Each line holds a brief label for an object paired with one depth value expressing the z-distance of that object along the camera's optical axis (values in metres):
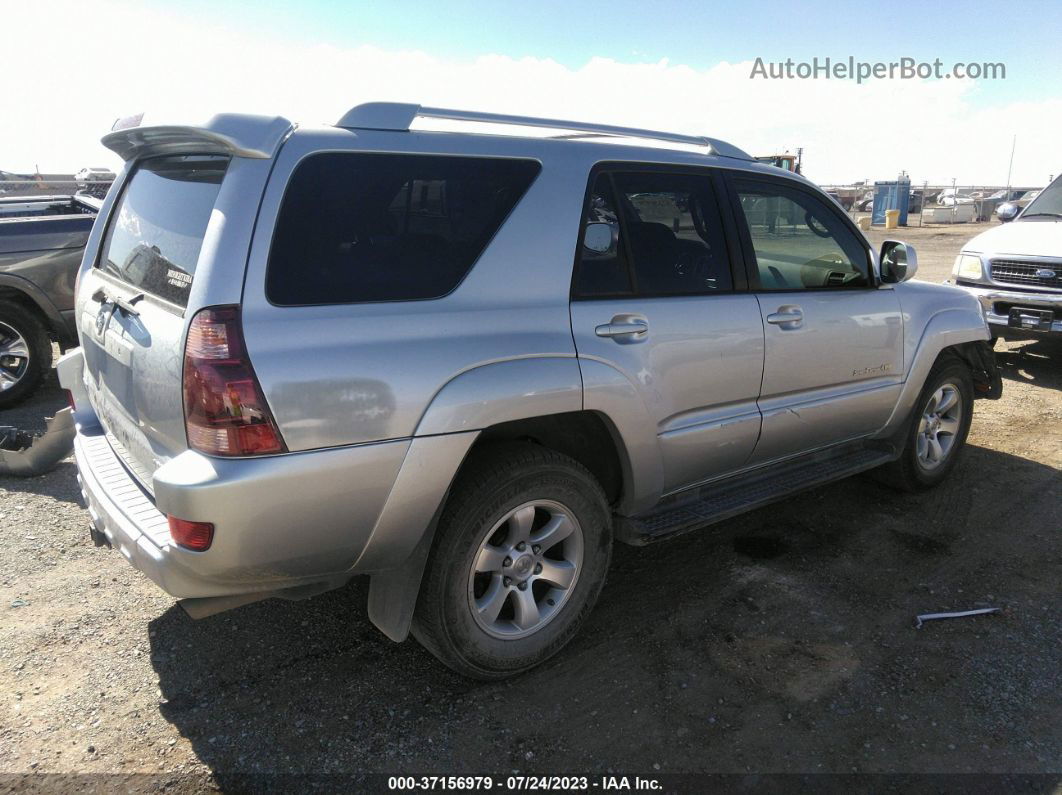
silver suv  2.27
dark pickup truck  6.36
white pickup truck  7.13
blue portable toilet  33.75
